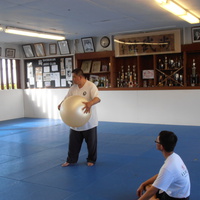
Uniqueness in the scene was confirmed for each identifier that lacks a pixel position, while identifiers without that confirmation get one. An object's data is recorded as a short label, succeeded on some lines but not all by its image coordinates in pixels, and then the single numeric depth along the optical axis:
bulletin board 10.75
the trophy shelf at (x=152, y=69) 8.77
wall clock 9.76
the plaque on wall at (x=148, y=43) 8.62
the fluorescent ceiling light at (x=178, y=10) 5.49
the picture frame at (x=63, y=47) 10.48
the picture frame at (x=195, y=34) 8.45
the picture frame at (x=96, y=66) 10.25
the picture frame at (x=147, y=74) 9.38
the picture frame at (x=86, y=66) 10.38
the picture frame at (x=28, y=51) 11.27
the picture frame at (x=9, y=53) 10.83
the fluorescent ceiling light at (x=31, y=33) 7.82
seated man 2.39
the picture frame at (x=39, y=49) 11.01
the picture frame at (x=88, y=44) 9.99
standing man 4.62
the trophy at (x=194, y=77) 8.70
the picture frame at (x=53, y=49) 10.84
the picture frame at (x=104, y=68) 10.16
